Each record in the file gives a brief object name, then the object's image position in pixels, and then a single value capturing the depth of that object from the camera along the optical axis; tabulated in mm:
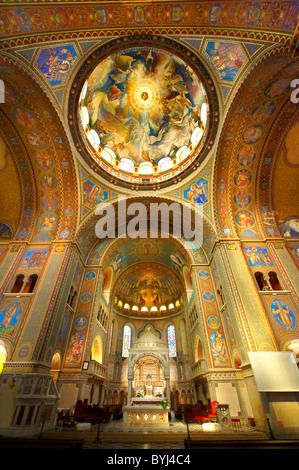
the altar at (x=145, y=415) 12727
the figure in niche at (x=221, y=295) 14189
